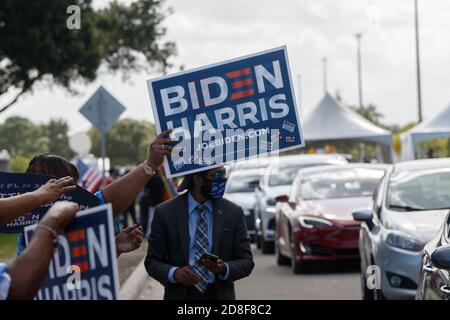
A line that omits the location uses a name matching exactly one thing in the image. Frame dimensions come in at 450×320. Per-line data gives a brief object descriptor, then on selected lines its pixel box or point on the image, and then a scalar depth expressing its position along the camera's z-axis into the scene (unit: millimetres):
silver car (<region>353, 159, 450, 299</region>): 11398
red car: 16094
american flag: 26344
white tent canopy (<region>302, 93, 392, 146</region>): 43156
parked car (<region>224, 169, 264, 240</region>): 24781
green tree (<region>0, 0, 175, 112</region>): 32281
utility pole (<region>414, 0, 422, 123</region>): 53906
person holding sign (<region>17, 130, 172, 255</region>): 5484
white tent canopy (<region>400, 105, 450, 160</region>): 36188
